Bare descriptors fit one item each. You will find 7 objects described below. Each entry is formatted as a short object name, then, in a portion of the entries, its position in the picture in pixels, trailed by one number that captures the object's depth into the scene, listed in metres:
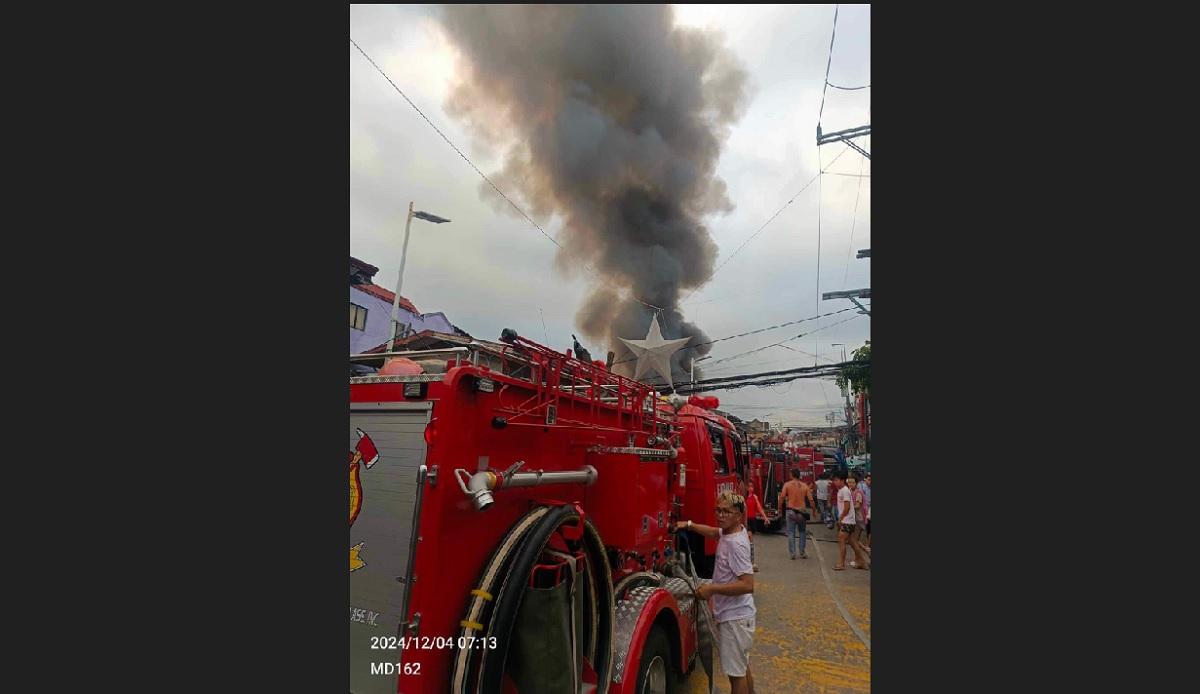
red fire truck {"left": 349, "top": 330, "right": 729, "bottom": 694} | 2.32
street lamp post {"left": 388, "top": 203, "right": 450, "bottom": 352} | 13.02
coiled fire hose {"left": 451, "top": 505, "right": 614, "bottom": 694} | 2.30
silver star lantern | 15.40
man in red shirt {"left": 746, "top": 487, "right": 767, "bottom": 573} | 8.97
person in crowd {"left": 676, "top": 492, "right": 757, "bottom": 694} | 3.73
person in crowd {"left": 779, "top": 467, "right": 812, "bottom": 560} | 9.95
